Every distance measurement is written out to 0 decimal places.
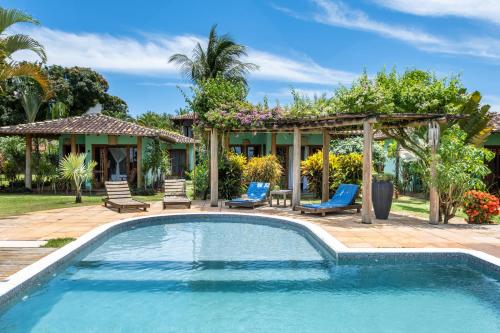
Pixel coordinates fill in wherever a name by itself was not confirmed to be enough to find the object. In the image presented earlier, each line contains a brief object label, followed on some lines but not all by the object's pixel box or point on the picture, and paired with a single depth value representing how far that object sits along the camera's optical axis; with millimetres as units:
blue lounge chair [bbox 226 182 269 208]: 14805
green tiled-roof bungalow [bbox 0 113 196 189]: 21938
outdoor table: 15316
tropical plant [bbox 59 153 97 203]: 16531
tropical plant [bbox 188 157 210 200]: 18062
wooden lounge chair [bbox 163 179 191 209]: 15796
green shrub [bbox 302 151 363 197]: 17245
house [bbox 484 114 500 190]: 19688
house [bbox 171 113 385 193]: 23734
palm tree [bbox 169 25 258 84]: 27375
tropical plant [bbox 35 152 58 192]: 22500
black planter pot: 12391
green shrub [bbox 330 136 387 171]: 21391
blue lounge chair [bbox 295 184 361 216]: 13141
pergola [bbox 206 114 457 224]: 11484
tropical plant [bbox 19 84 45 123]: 36875
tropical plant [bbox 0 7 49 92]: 13555
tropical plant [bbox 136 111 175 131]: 43531
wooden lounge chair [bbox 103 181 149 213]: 14282
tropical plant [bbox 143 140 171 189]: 22828
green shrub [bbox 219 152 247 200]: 17656
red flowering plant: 11742
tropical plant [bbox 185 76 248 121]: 16750
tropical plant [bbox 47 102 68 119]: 35719
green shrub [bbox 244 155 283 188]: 18609
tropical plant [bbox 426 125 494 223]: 11281
